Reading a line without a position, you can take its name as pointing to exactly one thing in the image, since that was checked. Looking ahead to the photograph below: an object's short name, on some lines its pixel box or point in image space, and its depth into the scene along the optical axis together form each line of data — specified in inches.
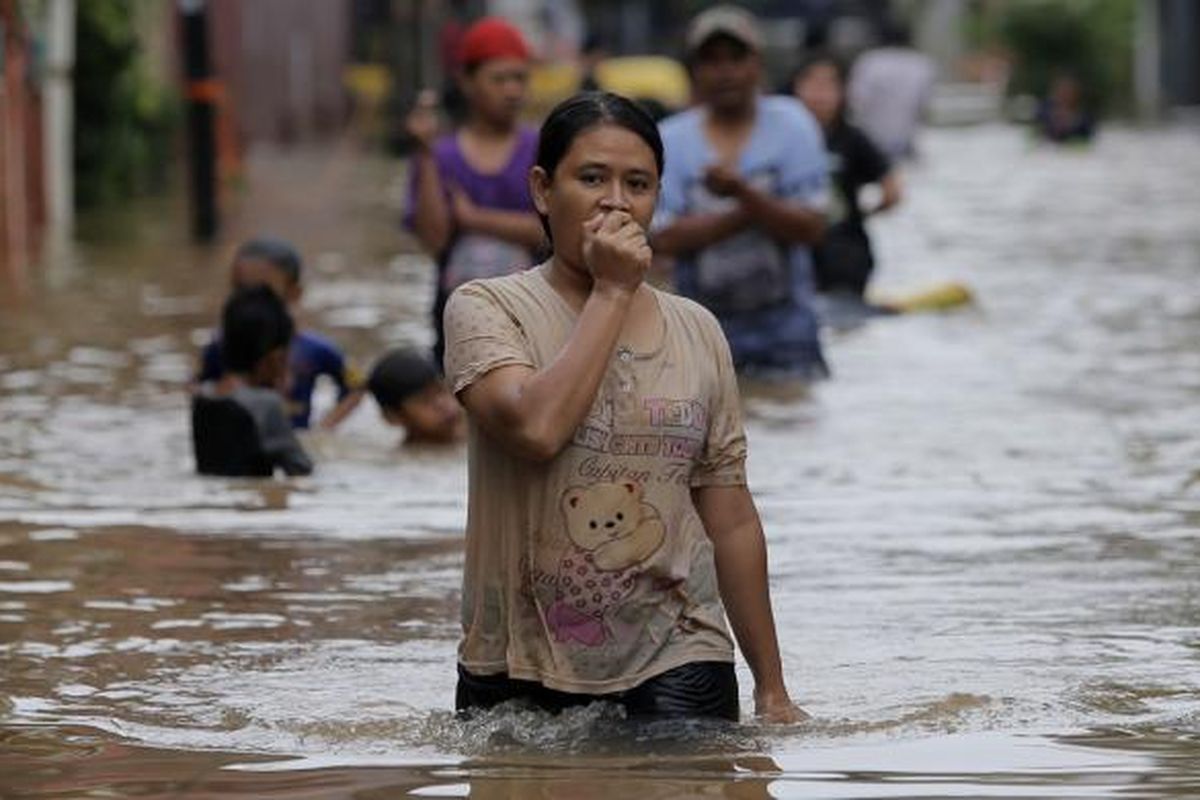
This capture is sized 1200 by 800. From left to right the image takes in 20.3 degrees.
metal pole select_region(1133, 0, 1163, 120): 2294.5
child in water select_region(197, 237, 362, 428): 482.0
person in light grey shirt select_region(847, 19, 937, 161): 1186.6
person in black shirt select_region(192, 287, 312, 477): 445.4
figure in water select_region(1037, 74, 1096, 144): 1651.1
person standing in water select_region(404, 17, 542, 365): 502.0
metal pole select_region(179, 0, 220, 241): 932.0
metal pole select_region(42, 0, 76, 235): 962.1
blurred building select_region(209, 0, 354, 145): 1616.6
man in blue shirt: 504.4
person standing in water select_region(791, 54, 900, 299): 661.3
